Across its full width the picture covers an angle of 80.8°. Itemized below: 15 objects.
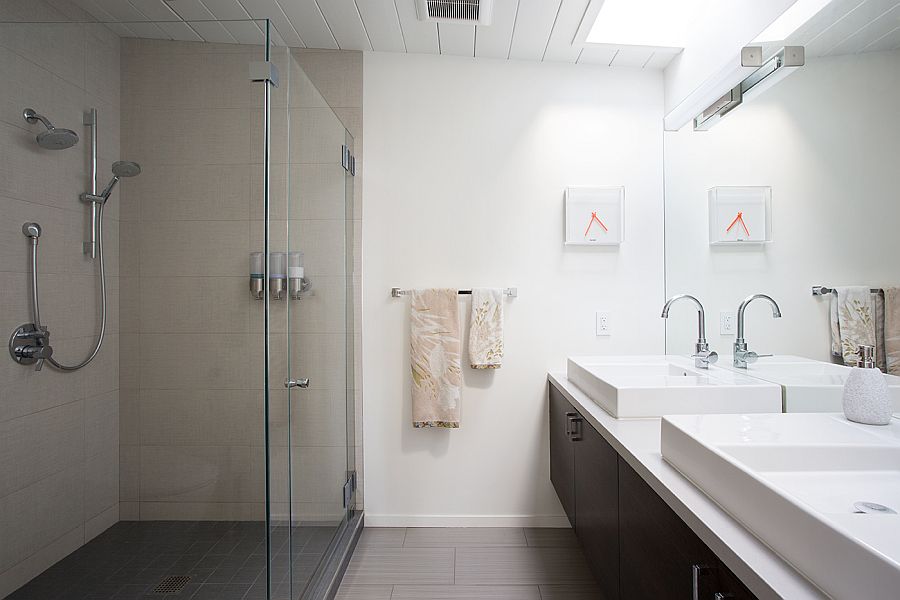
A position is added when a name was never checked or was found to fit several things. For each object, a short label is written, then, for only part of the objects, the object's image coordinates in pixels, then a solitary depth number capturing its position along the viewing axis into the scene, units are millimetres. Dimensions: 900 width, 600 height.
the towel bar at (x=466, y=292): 2543
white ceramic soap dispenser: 1174
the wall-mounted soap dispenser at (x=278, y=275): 1477
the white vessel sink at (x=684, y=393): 1590
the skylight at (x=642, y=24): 2357
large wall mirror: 1201
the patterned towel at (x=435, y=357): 2482
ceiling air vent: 2055
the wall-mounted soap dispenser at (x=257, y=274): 1428
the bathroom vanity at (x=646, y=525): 809
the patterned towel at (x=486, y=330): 2502
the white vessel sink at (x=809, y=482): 652
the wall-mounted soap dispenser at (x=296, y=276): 1624
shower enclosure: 1406
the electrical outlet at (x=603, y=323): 2588
